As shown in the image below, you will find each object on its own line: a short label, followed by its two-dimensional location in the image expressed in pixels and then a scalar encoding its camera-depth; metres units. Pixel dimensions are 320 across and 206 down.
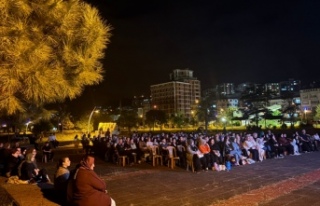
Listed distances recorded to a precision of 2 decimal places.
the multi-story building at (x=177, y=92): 113.23
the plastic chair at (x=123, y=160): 11.05
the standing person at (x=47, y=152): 12.84
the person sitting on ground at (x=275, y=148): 11.89
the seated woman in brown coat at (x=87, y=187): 3.93
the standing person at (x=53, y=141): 17.96
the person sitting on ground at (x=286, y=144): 12.36
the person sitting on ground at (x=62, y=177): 5.09
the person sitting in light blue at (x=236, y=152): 9.98
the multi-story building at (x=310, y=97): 73.16
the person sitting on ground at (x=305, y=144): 13.17
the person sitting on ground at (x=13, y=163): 7.45
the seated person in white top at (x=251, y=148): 10.89
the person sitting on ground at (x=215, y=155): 9.16
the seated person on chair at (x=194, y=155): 9.02
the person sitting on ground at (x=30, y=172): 7.00
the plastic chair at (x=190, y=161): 9.10
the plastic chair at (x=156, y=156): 10.59
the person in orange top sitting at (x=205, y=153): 9.21
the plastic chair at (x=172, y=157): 9.94
